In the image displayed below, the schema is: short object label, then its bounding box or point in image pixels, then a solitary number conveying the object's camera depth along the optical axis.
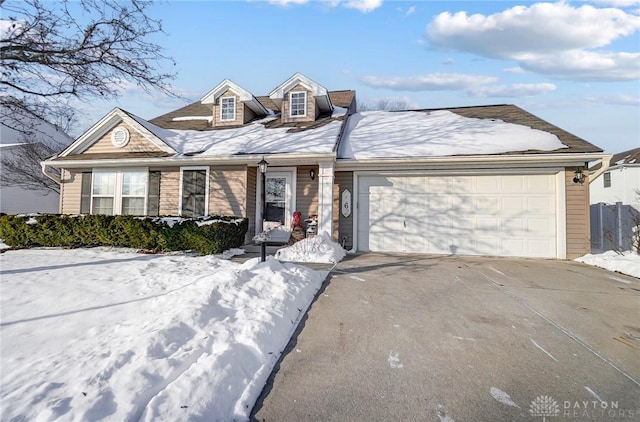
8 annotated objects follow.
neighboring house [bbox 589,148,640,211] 16.34
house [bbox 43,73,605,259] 8.61
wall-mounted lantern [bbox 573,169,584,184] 8.30
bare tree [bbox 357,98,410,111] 33.03
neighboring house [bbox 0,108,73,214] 19.06
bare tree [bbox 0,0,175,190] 6.90
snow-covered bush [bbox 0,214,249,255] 7.95
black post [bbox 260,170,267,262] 5.80
